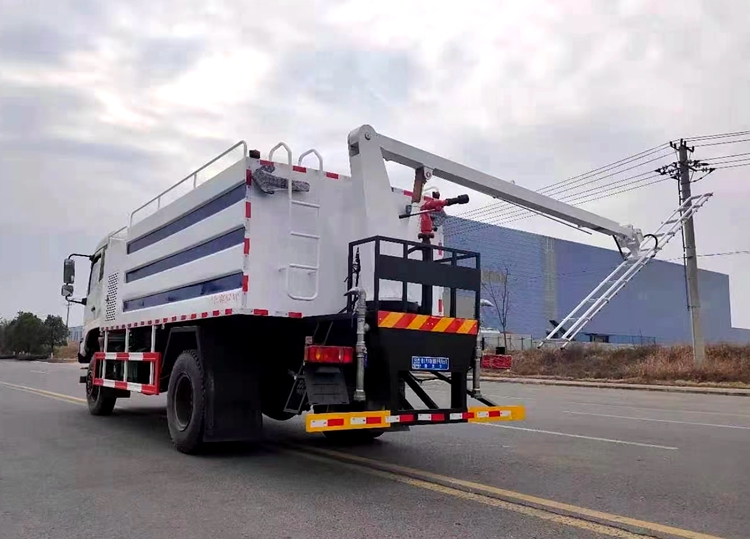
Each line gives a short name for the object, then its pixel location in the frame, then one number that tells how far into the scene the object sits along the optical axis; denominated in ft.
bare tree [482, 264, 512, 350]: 182.39
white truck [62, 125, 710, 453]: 21.67
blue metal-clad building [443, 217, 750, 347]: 216.95
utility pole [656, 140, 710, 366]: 85.30
